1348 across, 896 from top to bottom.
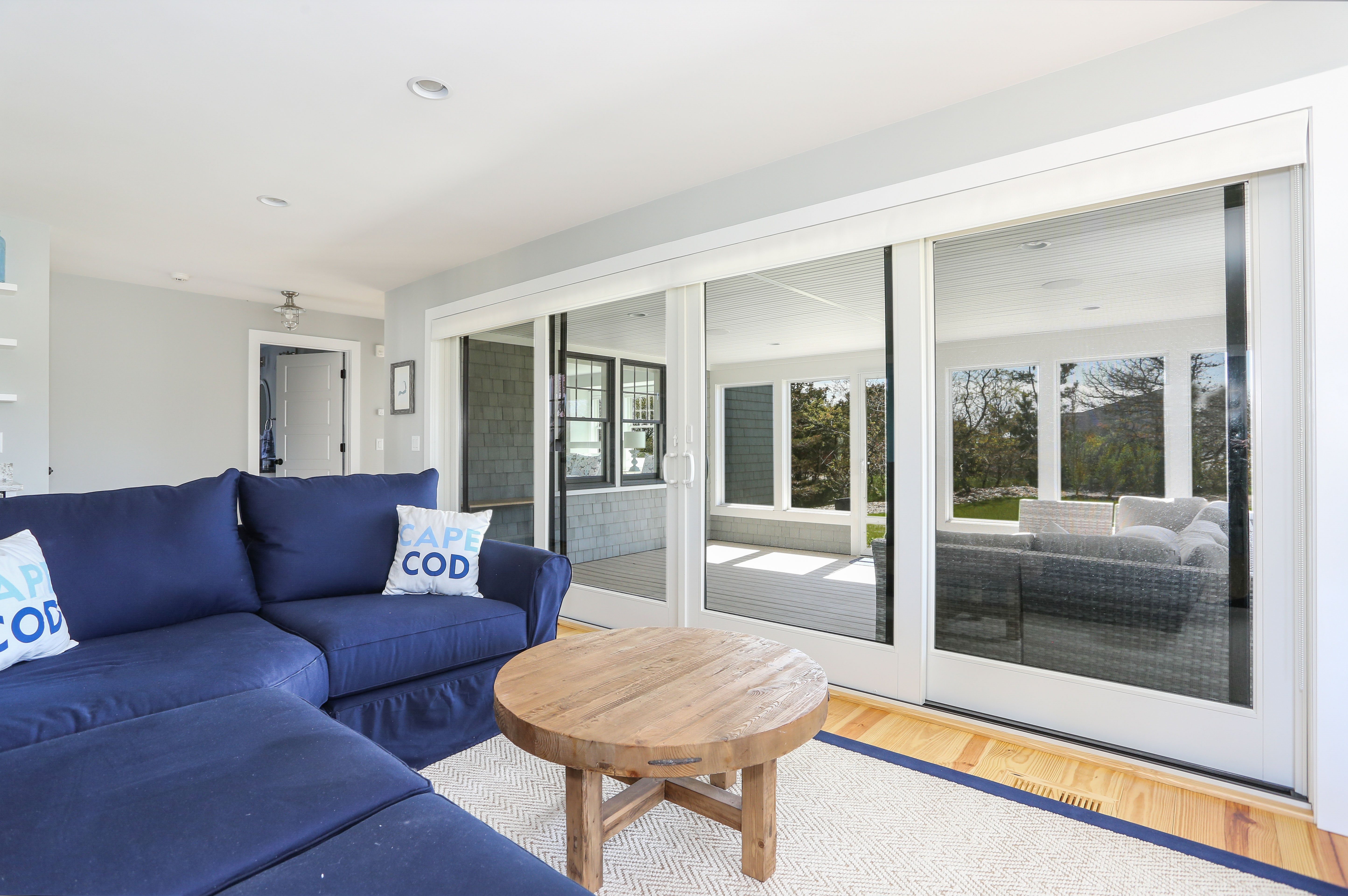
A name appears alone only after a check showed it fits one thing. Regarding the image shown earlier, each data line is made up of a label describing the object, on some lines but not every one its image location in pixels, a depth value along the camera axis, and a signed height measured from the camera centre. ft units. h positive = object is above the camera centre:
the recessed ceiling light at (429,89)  8.05 +4.47
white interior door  21.44 +1.28
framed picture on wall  17.01 +1.72
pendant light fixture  18.71 +4.04
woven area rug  5.21 -3.35
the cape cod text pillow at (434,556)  8.61 -1.33
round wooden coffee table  4.45 -1.90
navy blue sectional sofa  3.19 -1.89
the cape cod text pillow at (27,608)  5.71 -1.37
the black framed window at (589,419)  12.76 +0.68
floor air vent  6.35 -3.34
